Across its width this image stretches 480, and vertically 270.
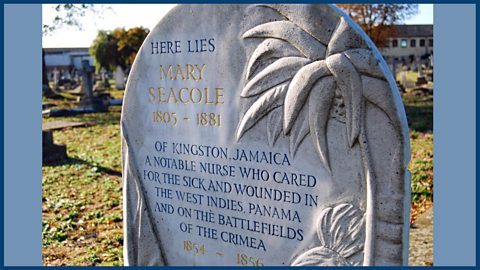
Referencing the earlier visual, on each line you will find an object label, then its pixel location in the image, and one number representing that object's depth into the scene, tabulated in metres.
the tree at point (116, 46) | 38.84
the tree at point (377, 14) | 25.25
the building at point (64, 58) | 69.28
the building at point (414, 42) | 64.75
